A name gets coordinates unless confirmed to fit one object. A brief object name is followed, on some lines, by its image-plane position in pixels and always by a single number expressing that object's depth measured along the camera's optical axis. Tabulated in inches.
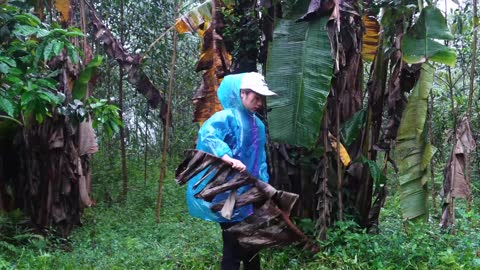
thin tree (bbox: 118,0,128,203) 356.5
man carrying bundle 142.8
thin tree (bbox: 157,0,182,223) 301.1
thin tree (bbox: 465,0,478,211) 216.3
